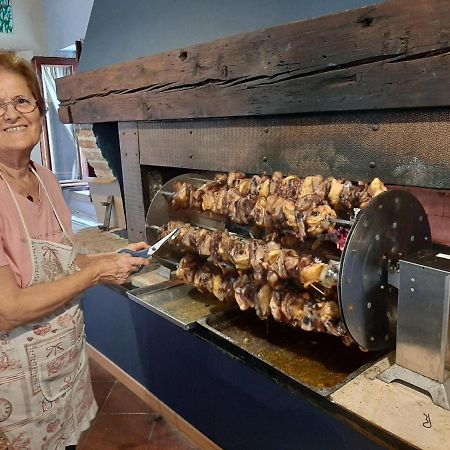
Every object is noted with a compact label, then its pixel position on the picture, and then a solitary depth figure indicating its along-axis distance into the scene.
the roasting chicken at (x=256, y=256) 1.28
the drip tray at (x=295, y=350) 1.30
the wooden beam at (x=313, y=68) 1.14
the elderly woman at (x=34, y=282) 1.43
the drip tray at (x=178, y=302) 1.67
